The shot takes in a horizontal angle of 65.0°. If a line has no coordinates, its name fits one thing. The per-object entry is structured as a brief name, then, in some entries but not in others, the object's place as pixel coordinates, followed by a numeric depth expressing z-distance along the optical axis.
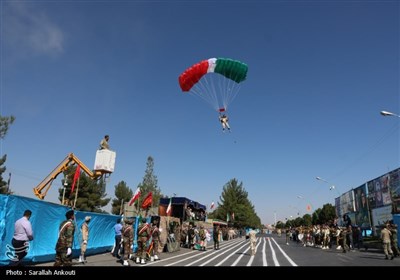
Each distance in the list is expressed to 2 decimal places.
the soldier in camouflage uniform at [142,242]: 13.81
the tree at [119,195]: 70.25
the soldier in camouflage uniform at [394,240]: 17.34
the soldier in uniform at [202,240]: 23.96
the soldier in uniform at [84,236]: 12.97
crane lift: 16.20
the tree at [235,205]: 90.75
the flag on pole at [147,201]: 20.80
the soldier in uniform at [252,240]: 18.83
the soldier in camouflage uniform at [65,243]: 9.60
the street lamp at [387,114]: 21.23
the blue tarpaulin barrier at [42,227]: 10.22
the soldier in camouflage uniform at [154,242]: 15.60
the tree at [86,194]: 49.75
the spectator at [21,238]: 8.31
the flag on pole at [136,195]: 20.08
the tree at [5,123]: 35.31
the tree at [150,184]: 80.88
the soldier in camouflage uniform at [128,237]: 13.23
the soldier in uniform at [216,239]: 25.06
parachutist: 23.48
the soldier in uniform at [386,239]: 16.70
